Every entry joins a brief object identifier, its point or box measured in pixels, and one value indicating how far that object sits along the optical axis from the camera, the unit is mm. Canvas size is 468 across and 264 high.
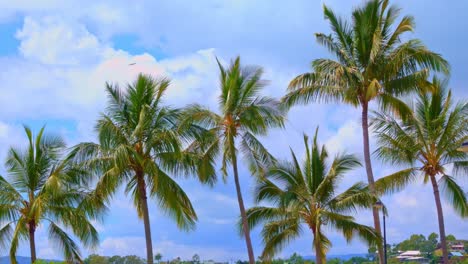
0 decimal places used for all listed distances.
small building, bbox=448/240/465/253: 123988
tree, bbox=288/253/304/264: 100888
